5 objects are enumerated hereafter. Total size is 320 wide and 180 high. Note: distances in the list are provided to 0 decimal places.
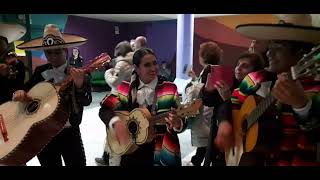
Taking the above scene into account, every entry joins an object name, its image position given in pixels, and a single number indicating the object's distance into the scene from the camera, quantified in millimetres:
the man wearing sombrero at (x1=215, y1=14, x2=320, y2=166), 1323
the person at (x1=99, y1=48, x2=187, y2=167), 1731
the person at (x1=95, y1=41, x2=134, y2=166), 1991
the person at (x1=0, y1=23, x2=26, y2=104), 1975
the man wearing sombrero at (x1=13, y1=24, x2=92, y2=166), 1888
